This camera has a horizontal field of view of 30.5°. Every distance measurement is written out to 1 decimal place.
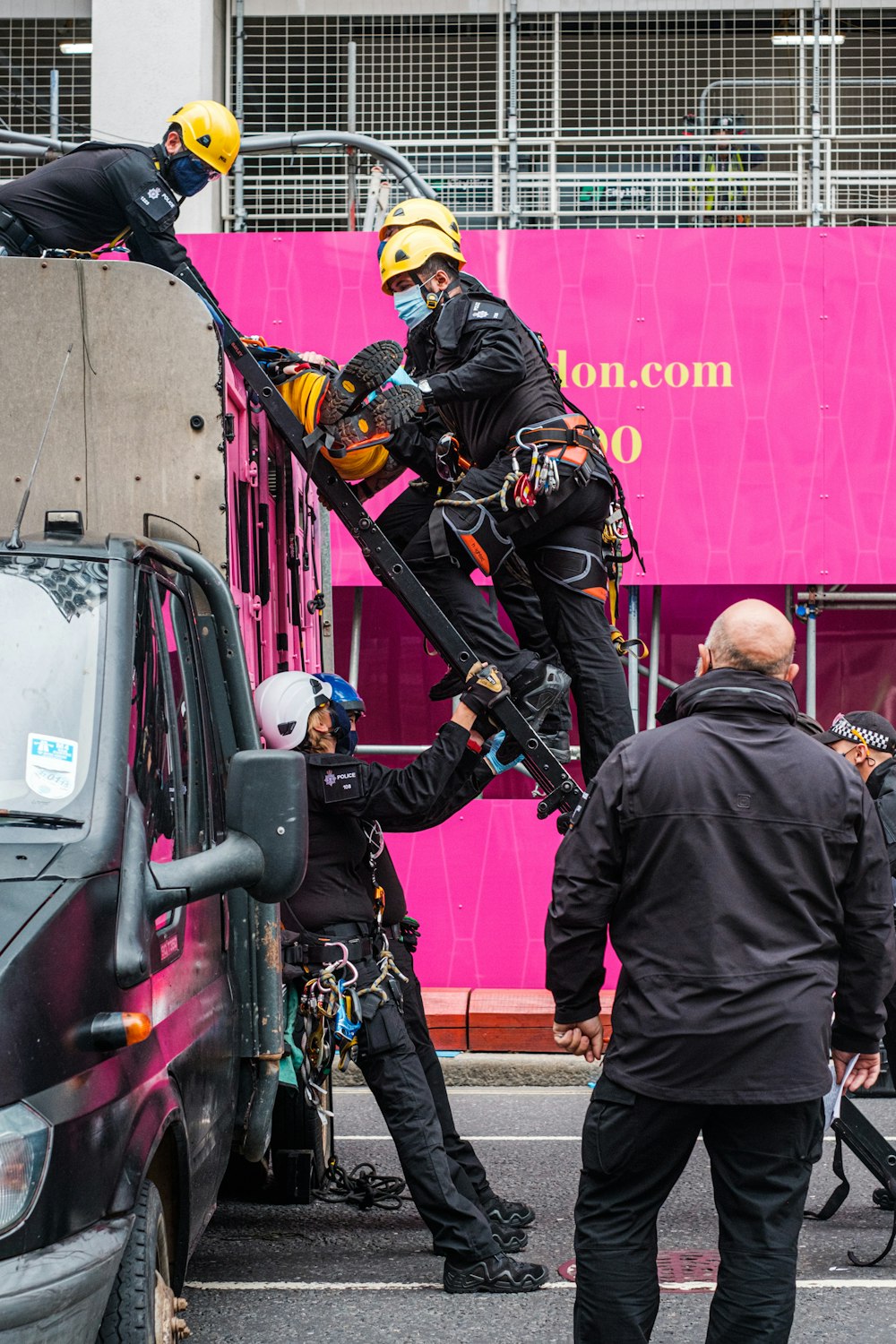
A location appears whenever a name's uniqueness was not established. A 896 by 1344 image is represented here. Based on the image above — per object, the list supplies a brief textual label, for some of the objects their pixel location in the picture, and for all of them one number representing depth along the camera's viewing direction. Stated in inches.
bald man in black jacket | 147.3
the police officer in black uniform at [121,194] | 240.7
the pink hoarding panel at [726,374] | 424.5
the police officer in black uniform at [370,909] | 206.7
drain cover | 213.9
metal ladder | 220.5
